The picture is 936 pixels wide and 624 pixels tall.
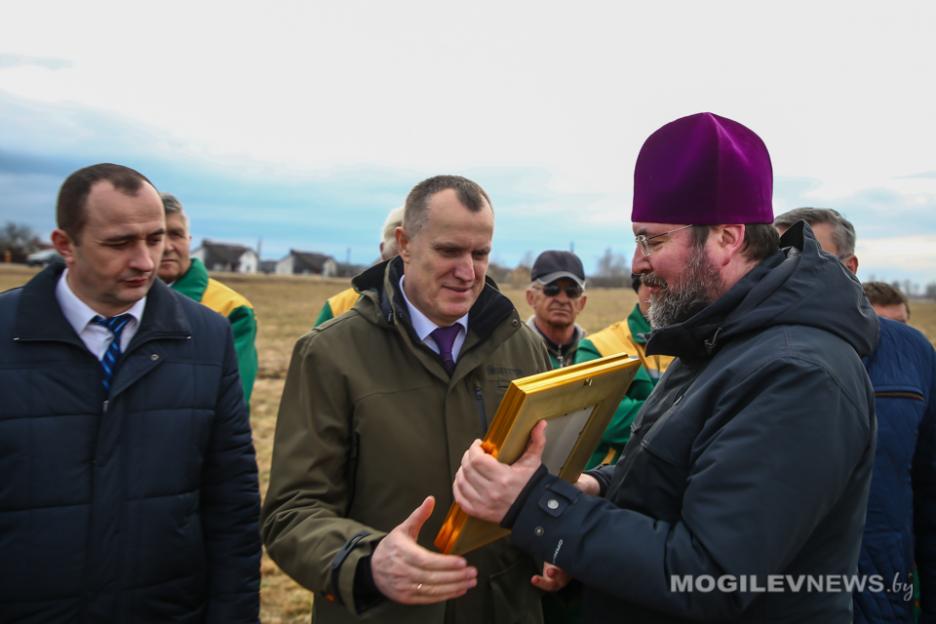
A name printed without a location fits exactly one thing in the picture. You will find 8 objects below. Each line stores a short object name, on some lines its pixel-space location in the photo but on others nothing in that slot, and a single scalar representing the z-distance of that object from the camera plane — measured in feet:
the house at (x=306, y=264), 311.47
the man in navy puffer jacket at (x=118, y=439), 7.74
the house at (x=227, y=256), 271.49
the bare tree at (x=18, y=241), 213.25
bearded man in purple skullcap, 5.06
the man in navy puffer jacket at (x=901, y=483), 8.72
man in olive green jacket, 6.80
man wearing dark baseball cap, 16.29
